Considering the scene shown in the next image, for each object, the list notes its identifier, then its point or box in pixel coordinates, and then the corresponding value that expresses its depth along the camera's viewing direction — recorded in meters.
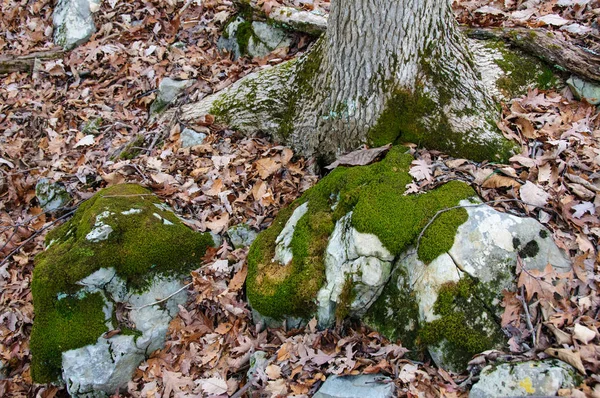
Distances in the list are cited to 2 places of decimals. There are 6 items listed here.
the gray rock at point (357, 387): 3.09
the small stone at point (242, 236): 4.52
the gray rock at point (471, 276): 3.18
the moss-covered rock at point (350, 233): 3.51
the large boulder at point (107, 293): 4.09
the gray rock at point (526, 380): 2.74
